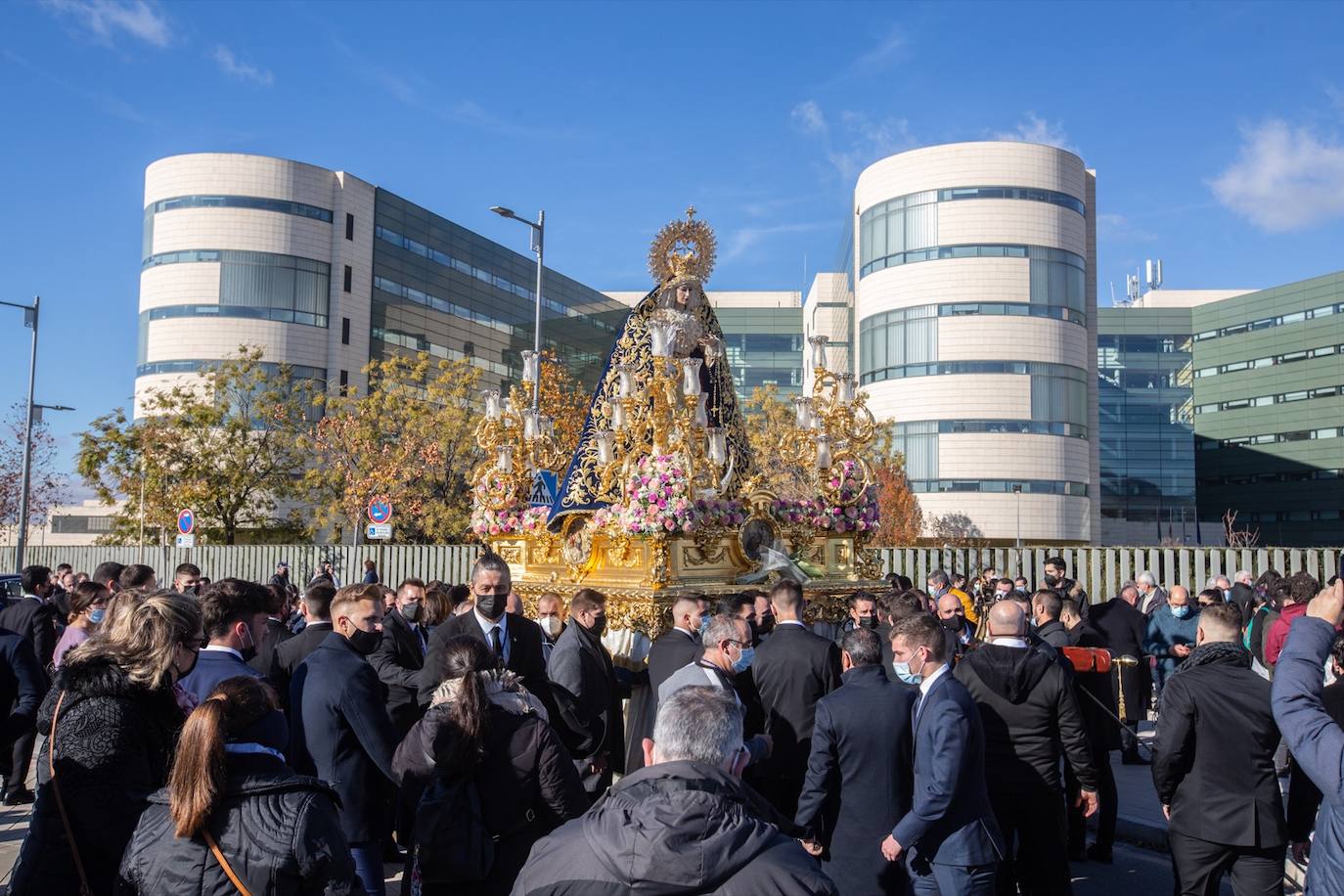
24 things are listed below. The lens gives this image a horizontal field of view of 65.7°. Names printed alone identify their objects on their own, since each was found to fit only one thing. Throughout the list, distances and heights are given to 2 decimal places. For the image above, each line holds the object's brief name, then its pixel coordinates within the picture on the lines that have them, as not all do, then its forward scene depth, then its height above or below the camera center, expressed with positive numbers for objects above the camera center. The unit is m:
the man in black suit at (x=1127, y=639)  10.53 -1.04
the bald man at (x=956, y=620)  8.24 -0.71
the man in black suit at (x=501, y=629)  6.74 -0.70
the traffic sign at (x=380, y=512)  18.47 +0.16
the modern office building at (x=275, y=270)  45.25 +11.27
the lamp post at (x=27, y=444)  26.92 +1.84
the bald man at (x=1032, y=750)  5.47 -1.14
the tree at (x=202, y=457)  34.84 +2.04
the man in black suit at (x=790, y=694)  6.20 -0.99
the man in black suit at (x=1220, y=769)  4.97 -1.12
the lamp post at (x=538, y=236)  20.25 +5.71
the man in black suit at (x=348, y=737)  5.23 -1.09
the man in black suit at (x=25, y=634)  8.73 -1.02
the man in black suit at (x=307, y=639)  6.58 -0.76
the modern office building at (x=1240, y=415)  61.66 +7.70
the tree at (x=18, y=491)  44.41 +0.99
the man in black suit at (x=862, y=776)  5.03 -1.19
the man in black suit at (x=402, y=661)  6.65 -0.95
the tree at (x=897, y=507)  41.34 +0.98
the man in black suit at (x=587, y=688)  6.43 -1.02
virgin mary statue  14.75 +2.65
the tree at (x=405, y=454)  32.41 +2.17
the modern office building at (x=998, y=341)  44.84 +8.32
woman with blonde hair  3.91 -0.93
